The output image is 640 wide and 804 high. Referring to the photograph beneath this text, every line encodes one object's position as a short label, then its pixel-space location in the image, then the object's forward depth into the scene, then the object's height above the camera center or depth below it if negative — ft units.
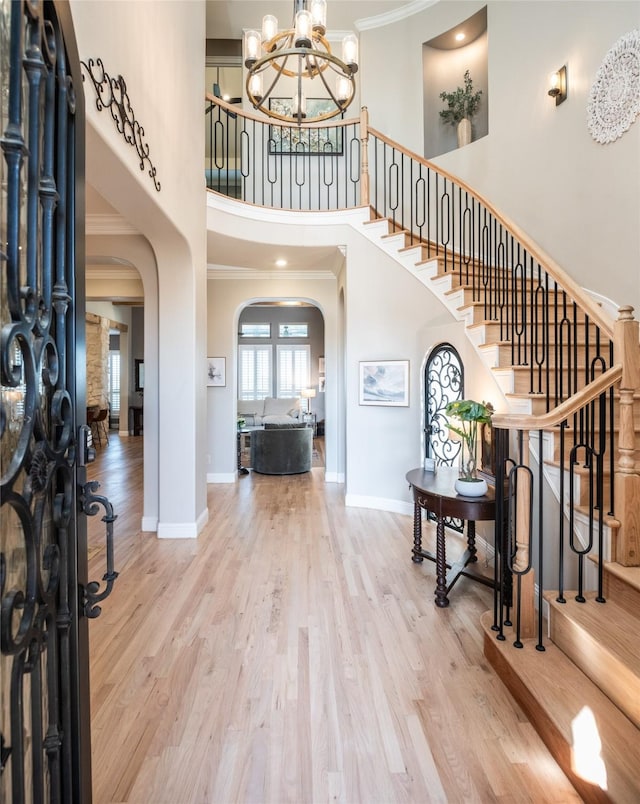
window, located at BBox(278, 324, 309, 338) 41.50 +6.03
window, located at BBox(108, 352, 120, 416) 41.34 +1.65
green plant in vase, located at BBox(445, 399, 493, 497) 9.21 -1.06
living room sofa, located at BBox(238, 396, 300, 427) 33.73 -1.39
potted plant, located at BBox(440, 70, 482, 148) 18.92 +12.84
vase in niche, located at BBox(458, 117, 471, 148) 18.83 +11.58
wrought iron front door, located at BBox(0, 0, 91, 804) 2.72 -0.15
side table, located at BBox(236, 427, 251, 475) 22.85 -4.12
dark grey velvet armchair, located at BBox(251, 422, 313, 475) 22.50 -3.03
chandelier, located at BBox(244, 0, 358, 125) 8.83 +7.57
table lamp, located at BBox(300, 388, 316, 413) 35.14 -0.01
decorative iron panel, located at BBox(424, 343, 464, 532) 13.93 -0.08
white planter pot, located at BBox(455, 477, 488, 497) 9.18 -2.06
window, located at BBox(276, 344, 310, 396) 41.42 +2.33
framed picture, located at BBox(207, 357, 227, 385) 21.39 +1.11
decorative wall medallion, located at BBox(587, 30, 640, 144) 12.16 +9.00
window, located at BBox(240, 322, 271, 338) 41.50 +6.03
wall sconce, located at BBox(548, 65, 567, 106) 14.74 +10.73
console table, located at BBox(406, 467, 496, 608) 8.95 -2.55
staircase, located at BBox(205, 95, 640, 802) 5.14 -2.76
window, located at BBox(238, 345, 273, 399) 41.32 +2.13
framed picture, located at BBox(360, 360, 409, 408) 15.61 +0.37
